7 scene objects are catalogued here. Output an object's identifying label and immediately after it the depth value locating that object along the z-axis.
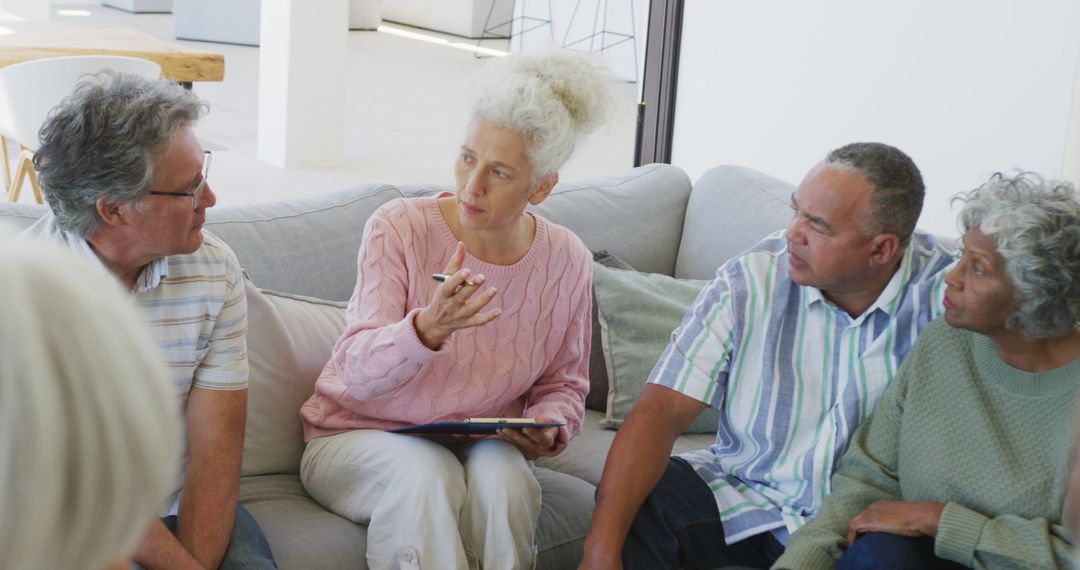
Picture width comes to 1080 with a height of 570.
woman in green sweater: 1.96
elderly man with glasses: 1.89
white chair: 4.41
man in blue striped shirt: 2.20
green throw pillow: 2.86
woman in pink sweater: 2.11
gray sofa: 2.29
